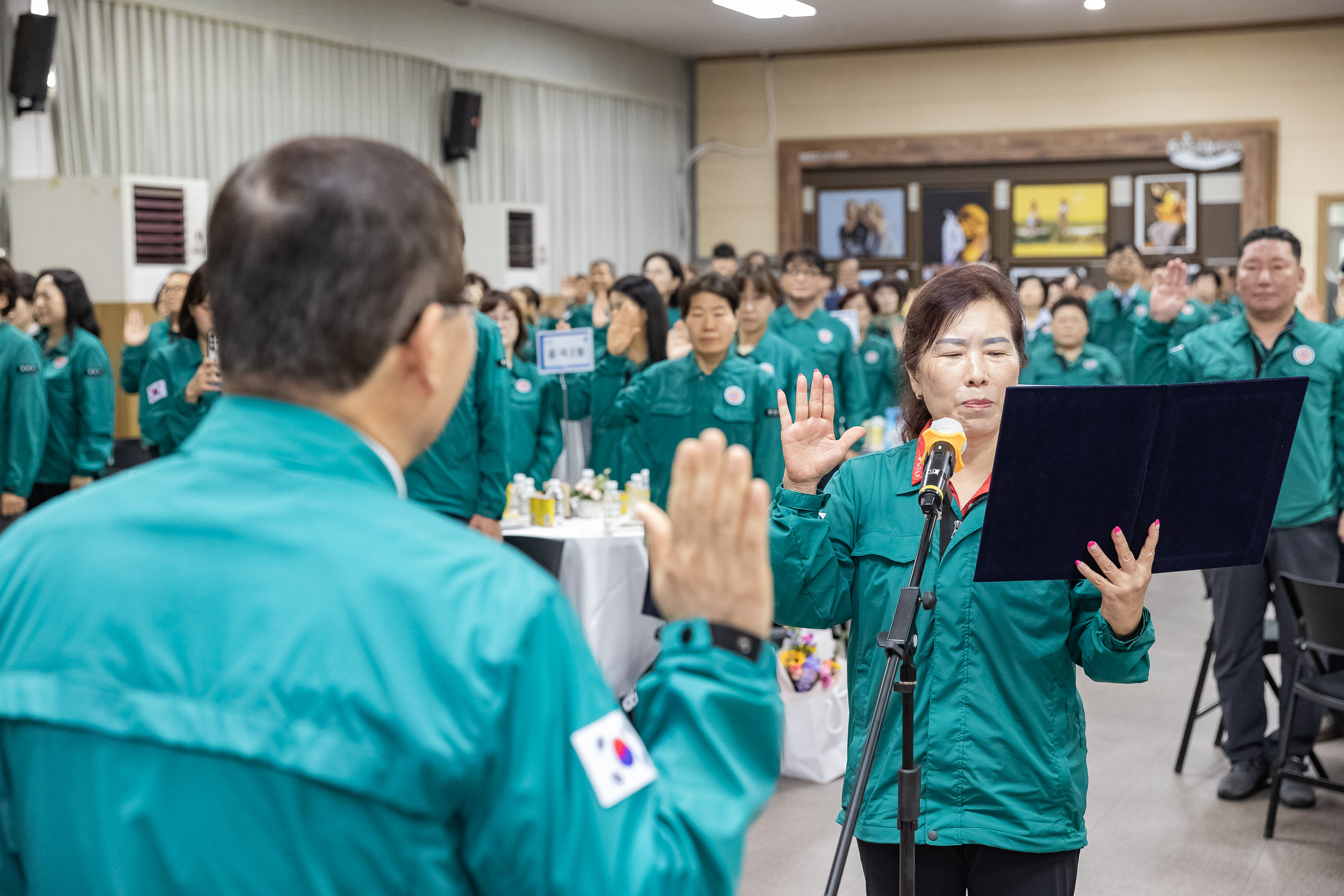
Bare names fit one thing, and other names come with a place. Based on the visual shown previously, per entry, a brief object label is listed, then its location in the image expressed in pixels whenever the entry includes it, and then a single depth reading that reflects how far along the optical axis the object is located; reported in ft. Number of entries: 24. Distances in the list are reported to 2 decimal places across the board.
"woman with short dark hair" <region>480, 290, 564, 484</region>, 19.04
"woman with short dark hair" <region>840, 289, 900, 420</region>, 28.60
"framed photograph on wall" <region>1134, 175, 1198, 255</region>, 45.27
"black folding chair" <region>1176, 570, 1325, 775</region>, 14.30
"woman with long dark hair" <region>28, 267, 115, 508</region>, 20.13
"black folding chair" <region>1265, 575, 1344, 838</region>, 12.19
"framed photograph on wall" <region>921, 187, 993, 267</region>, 47.93
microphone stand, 5.75
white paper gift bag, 14.46
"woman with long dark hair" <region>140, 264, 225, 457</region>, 15.87
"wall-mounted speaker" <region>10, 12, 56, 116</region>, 26.43
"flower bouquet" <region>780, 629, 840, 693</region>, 14.64
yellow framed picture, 46.62
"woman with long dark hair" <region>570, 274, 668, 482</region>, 19.45
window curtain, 29.27
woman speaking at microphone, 6.20
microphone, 5.84
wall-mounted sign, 44.39
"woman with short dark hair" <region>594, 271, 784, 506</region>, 16.60
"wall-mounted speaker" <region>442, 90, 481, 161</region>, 38.68
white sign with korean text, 18.66
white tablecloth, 15.92
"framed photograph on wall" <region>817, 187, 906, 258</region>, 48.98
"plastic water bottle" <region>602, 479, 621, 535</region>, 16.58
